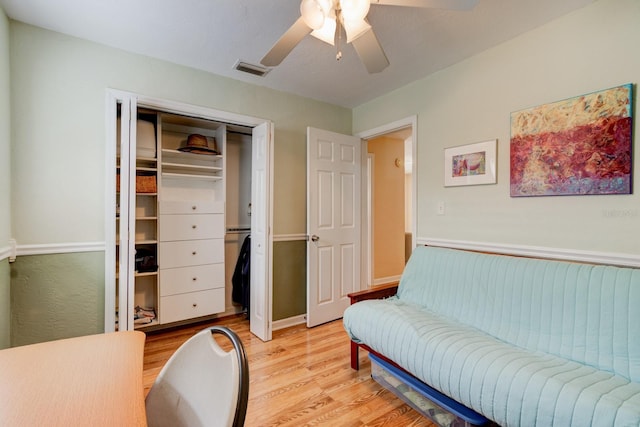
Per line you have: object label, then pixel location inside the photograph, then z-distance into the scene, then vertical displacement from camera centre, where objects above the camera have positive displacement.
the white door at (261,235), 2.65 -0.18
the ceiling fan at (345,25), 1.24 +0.91
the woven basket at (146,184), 2.64 +0.31
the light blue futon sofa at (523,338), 1.16 -0.69
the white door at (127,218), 2.01 -0.01
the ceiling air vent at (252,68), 2.42 +1.31
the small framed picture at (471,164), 2.18 +0.42
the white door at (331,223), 2.96 -0.07
